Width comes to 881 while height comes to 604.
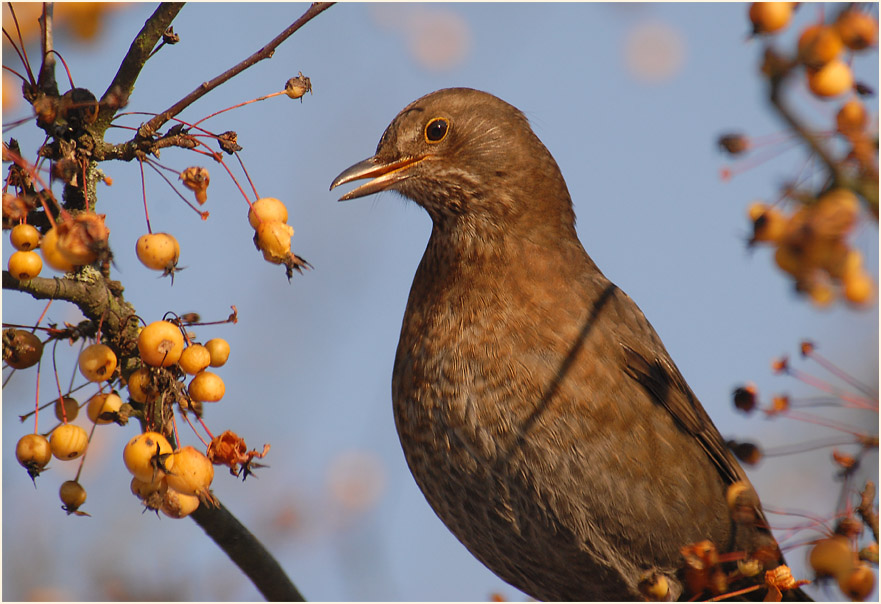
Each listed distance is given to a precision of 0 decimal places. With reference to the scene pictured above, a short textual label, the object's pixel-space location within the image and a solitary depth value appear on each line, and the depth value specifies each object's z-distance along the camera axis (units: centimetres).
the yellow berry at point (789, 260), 361
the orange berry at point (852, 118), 397
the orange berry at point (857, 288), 370
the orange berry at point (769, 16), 428
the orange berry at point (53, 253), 516
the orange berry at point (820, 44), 397
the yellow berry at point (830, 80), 411
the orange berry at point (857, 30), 407
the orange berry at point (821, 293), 368
